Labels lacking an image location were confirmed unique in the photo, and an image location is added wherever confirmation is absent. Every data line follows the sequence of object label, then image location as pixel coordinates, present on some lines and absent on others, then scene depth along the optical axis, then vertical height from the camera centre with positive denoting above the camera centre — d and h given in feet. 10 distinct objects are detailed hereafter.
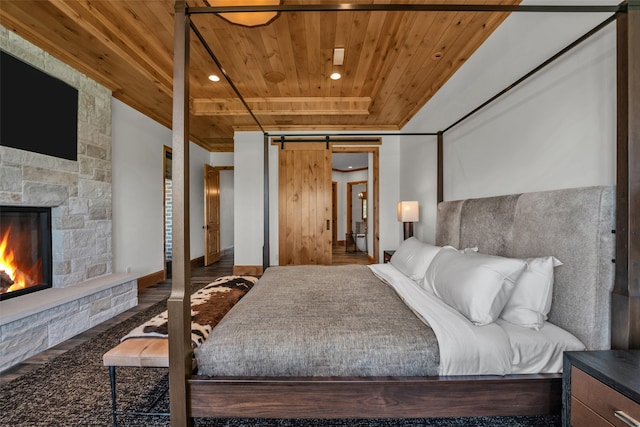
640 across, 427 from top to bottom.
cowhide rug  4.86 -2.05
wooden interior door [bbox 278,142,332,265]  15.89 +0.37
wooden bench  4.38 -2.34
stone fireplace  7.18 -0.38
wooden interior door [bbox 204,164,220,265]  19.21 -0.16
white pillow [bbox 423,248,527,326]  4.51 -1.33
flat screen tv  7.32 +3.10
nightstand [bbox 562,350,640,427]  2.85 -2.07
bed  4.01 -2.49
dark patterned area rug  4.85 -3.82
